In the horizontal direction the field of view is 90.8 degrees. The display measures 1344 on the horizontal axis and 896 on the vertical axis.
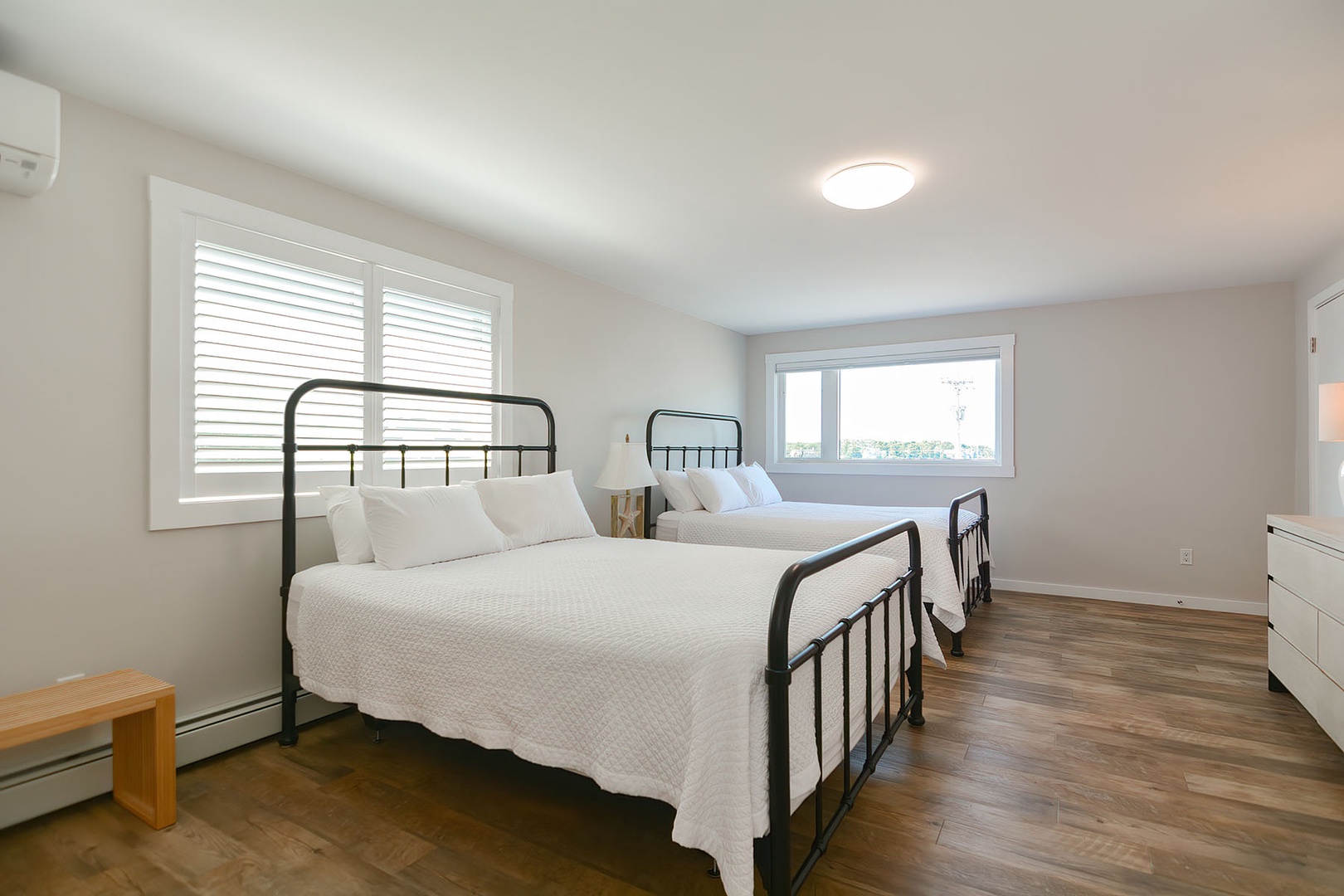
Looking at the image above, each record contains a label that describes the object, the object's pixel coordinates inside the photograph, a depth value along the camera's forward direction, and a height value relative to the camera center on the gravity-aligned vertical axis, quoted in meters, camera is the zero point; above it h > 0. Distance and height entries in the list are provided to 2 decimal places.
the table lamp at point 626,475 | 4.06 -0.16
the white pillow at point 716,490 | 4.49 -0.28
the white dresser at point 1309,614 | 2.34 -0.62
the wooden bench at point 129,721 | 1.83 -0.79
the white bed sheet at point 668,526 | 4.43 -0.52
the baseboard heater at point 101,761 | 2.00 -1.06
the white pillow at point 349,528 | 2.60 -0.32
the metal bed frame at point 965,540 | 3.65 -0.55
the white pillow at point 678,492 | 4.54 -0.29
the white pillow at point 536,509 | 3.04 -0.29
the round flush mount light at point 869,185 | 2.62 +1.08
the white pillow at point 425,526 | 2.50 -0.31
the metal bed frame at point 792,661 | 1.44 -0.58
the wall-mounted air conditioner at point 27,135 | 1.83 +0.87
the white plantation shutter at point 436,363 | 3.16 +0.43
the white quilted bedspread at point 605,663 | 1.44 -0.58
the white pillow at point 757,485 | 4.98 -0.26
